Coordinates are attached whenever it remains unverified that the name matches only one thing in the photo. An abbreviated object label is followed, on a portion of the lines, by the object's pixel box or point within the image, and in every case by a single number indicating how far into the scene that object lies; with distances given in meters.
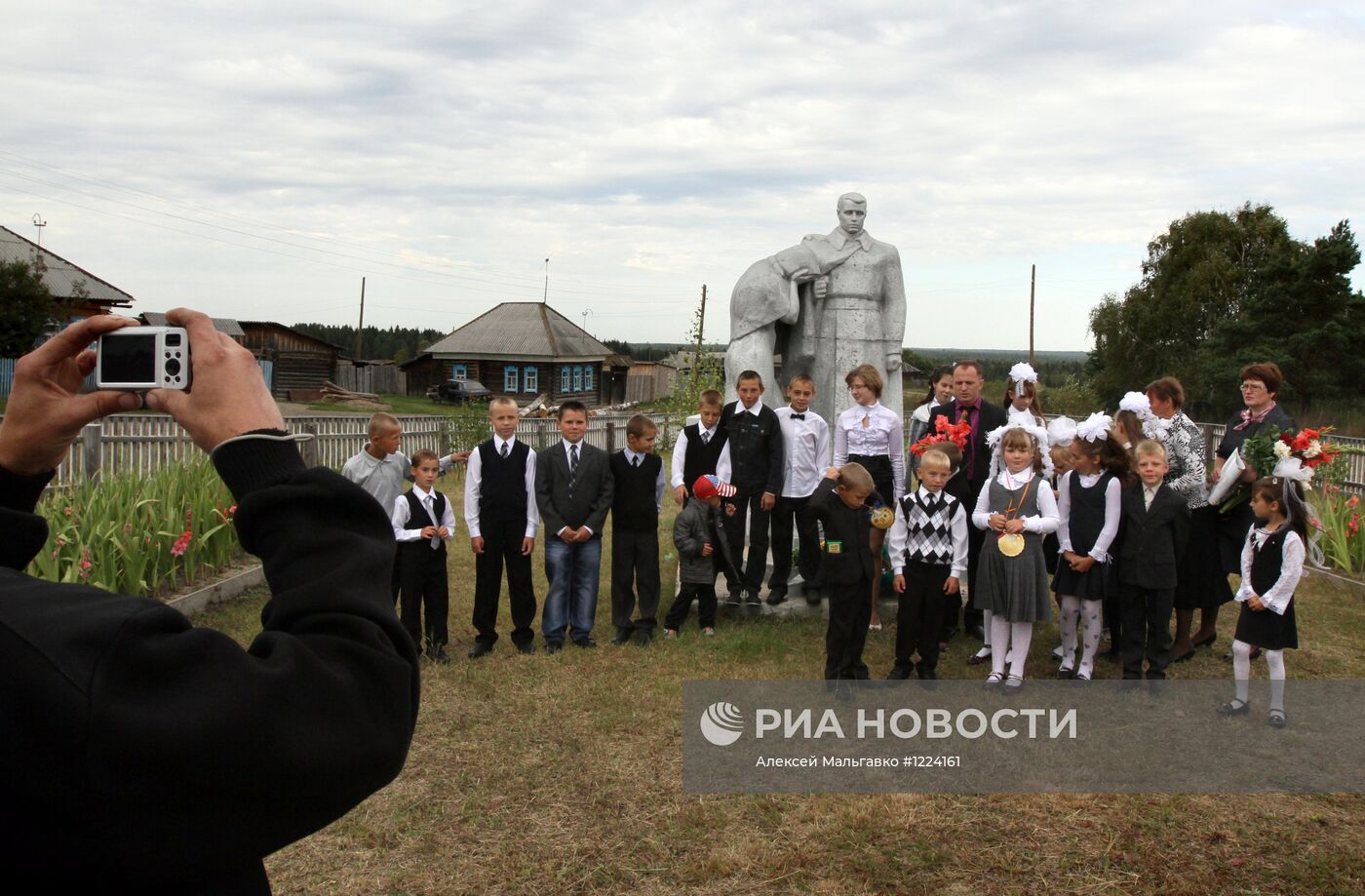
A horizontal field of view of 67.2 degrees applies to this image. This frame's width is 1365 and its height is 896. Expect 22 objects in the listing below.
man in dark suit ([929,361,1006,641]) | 6.77
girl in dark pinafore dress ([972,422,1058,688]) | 5.64
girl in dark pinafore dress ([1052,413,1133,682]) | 5.81
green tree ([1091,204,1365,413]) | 27.62
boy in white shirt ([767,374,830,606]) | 7.23
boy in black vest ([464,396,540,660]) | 6.43
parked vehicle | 37.88
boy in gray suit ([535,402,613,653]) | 6.54
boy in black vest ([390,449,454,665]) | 6.14
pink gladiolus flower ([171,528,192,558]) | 7.18
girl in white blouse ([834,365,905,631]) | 6.96
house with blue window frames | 38.81
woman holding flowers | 6.24
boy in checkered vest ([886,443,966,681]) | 5.69
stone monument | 7.82
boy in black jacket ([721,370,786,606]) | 7.14
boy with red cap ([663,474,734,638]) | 6.75
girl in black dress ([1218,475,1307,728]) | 5.13
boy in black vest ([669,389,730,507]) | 7.18
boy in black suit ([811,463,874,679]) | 5.48
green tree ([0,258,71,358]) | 23.59
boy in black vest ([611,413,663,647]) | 6.70
